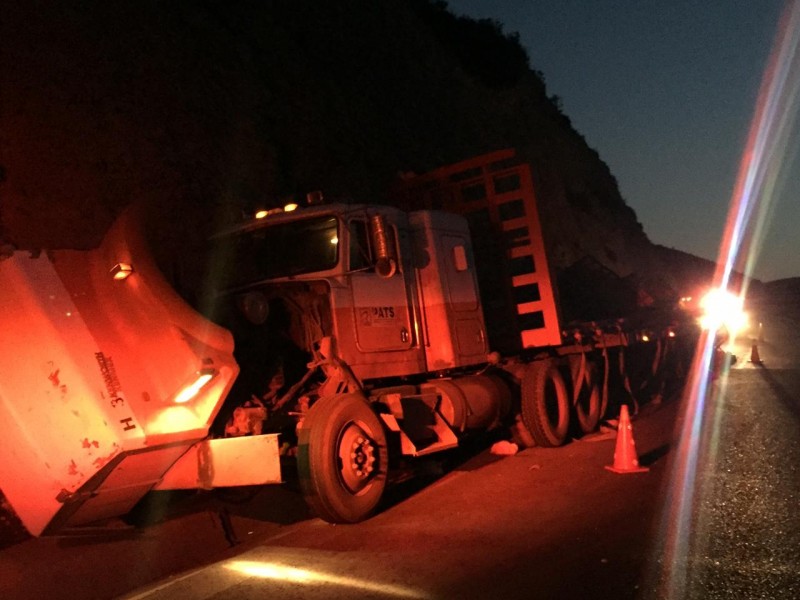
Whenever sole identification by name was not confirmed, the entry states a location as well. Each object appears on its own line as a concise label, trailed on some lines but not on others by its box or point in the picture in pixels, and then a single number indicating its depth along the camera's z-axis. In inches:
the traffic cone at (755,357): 804.0
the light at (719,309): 754.2
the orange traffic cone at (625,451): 317.4
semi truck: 204.8
